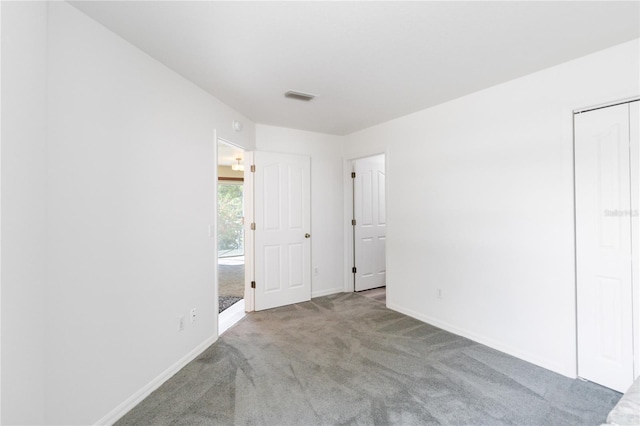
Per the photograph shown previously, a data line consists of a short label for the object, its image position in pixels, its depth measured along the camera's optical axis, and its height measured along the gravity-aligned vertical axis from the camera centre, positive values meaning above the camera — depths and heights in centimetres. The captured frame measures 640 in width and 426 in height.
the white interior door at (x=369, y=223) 477 -15
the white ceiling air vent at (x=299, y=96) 287 +117
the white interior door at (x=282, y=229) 389 -20
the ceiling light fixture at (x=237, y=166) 685 +112
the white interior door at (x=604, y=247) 207 -25
